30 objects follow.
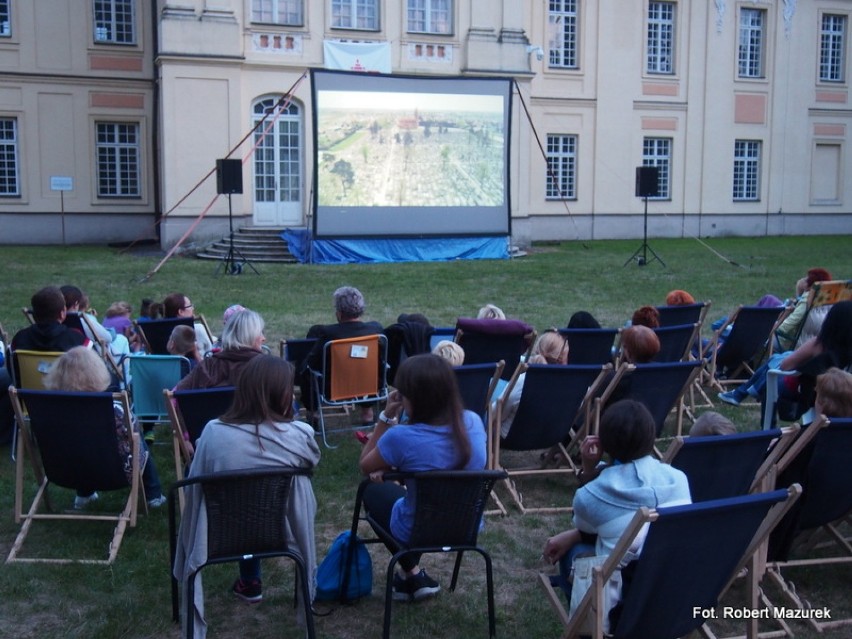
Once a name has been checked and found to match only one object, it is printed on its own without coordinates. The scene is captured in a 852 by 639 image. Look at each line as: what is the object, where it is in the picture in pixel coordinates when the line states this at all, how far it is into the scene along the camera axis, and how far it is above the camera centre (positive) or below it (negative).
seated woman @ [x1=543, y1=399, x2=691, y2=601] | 2.99 -0.78
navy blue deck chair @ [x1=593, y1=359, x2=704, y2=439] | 4.92 -0.80
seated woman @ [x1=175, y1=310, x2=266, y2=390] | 4.74 -0.63
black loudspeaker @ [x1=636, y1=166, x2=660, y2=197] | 19.09 +0.88
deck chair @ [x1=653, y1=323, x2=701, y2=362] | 6.29 -0.74
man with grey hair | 6.12 -0.64
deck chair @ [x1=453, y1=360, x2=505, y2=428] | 4.74 -0.78
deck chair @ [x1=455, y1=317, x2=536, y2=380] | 6.33 -0.74
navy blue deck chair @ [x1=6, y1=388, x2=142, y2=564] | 4.09 -0.95
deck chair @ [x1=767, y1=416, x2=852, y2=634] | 3.59 -1.00
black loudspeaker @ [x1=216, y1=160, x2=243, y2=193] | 16.50 +0.81
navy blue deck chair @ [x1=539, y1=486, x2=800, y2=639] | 2.64 -0.94
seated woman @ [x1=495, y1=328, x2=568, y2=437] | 5.52 -0.69
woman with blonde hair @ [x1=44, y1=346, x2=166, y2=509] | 4.43 -0.69
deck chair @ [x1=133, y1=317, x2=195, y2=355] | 6.58 -0.72
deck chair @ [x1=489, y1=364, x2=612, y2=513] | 4.91 -0.94
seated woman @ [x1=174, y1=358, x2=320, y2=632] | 3.35 -0.74
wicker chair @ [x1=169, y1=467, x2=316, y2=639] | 3.12 -0.95
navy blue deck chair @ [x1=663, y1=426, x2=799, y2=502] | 3.39 -0.83
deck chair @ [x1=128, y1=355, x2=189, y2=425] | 5.45 -0.86
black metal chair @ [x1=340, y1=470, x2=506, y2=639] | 3.23 -0.97
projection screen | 19.23 +1.42
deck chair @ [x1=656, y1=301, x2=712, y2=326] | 7.29 -0.65
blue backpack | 3.72 -1.33
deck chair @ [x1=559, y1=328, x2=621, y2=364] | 6.27 -0.75
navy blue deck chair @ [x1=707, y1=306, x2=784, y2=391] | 7.24 -0.88
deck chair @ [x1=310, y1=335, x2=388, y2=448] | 6.00 -0.91
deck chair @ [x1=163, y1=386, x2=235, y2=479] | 4.14 -0.80
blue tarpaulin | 18.84 -0.47
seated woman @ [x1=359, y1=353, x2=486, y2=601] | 3.34 -0.72
